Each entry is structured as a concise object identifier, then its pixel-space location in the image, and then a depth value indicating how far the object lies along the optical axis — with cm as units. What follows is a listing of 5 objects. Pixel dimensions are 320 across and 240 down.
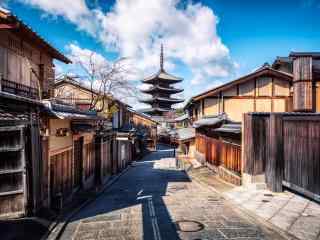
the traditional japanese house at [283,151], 1091
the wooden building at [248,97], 2459
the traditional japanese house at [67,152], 1079
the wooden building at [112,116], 2381
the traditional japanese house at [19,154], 829
